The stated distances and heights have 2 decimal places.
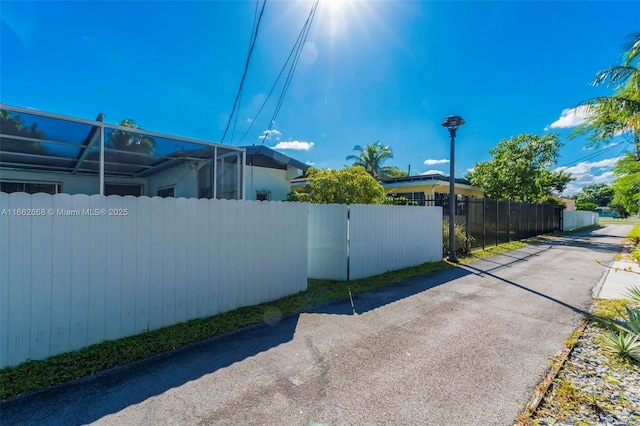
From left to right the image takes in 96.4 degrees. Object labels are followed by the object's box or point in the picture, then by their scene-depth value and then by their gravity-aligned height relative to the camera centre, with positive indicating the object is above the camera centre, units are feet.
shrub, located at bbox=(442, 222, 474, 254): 33.11 -3.12
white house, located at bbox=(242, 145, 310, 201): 33.88 +5.30
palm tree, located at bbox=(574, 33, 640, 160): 27.38 +13.41
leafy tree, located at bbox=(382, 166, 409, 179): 102.17 +15.22
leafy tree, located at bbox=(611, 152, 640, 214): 34.14 +5.71
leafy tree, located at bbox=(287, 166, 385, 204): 30.96 +2.83
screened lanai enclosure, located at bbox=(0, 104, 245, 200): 15.89 +4.13
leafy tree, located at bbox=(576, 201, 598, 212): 149.30 +4.29
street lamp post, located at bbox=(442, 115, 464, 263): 29.35 +0.36
